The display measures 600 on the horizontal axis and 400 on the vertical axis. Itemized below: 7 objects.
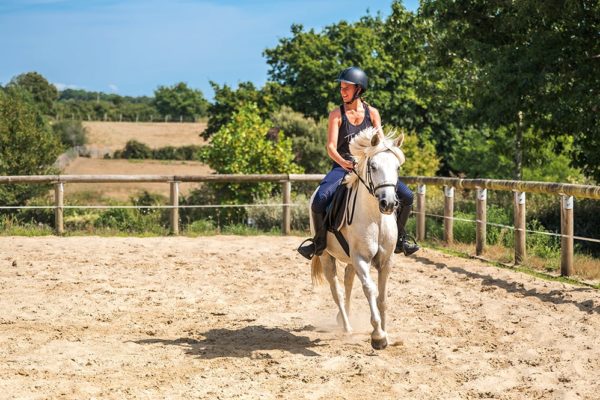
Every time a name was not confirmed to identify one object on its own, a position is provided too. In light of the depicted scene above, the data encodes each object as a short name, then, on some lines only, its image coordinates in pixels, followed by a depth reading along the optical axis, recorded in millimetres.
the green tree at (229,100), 43906
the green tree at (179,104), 117188
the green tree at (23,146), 37875
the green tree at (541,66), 16734
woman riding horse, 7613
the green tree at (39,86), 96531
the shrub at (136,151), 74312
